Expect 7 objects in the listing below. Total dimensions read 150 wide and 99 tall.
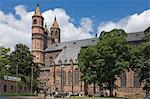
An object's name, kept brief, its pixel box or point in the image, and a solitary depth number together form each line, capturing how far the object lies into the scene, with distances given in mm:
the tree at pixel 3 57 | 76875
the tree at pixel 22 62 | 82438
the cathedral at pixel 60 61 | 81500
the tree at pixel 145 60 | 58938
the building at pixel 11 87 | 71425
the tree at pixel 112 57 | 61344
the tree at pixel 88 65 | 64938
